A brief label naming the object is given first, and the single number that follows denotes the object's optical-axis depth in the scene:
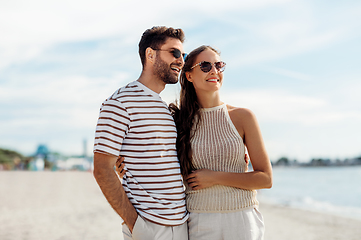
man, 2.61
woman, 2.96
